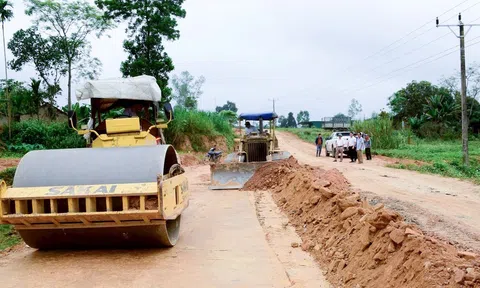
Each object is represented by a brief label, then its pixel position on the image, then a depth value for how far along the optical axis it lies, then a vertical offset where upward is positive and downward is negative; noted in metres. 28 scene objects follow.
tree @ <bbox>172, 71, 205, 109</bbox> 71.54 +5.70
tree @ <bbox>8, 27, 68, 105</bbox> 39.06 +6.47
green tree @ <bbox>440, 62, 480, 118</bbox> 52.65 +3.25
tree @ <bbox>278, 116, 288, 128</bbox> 116.12 +1.03
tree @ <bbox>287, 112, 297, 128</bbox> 116.62 +0.86
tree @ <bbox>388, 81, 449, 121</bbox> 59.56 +2.98
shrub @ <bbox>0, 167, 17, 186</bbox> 15.87 -1.35
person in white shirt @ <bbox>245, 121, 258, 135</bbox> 19.15 -0.08
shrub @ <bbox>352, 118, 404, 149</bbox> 36.84 -0.77
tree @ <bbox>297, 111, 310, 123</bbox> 119.31 +2.28
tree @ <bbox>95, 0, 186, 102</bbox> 34.12 +7.09
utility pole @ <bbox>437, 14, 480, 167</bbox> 24.02 +1.68
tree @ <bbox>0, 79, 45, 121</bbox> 33.38 +2.46
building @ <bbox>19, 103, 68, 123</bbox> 38.81 +1.65
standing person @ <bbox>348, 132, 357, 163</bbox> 25.28 -1.28
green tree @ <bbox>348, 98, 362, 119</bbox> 102.56 +2.69
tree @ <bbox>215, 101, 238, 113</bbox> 105.38 +4.71
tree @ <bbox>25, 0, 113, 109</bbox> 37.00 +8.73
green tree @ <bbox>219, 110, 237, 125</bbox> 44.92 +1.30
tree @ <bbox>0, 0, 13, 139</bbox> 30.42 +7.57
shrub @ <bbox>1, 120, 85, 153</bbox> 30.41 -0.24
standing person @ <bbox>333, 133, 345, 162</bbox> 26.19 -1.11
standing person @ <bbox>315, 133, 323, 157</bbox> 32.12 -1.21
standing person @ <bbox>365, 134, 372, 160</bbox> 27.48 -1.34
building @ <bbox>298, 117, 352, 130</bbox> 61.03 +0.21
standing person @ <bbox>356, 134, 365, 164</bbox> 23.99 -1.14
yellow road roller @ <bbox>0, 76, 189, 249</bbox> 6.19 -0.87
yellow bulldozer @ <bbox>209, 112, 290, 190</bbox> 18.56 -0.64
